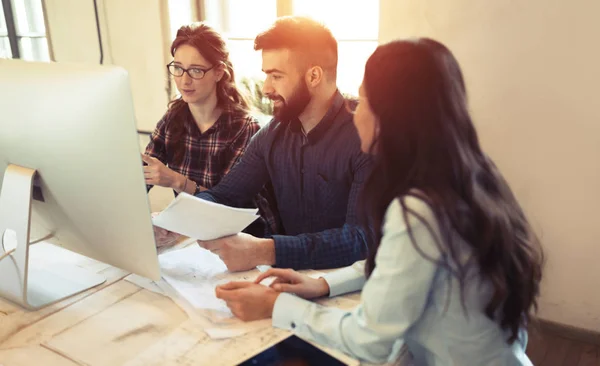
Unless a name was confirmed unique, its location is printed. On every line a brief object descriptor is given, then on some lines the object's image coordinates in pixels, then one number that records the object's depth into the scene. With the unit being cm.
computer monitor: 76
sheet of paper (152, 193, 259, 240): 93
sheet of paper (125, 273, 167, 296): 99
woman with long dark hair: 70
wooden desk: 78
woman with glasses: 174
